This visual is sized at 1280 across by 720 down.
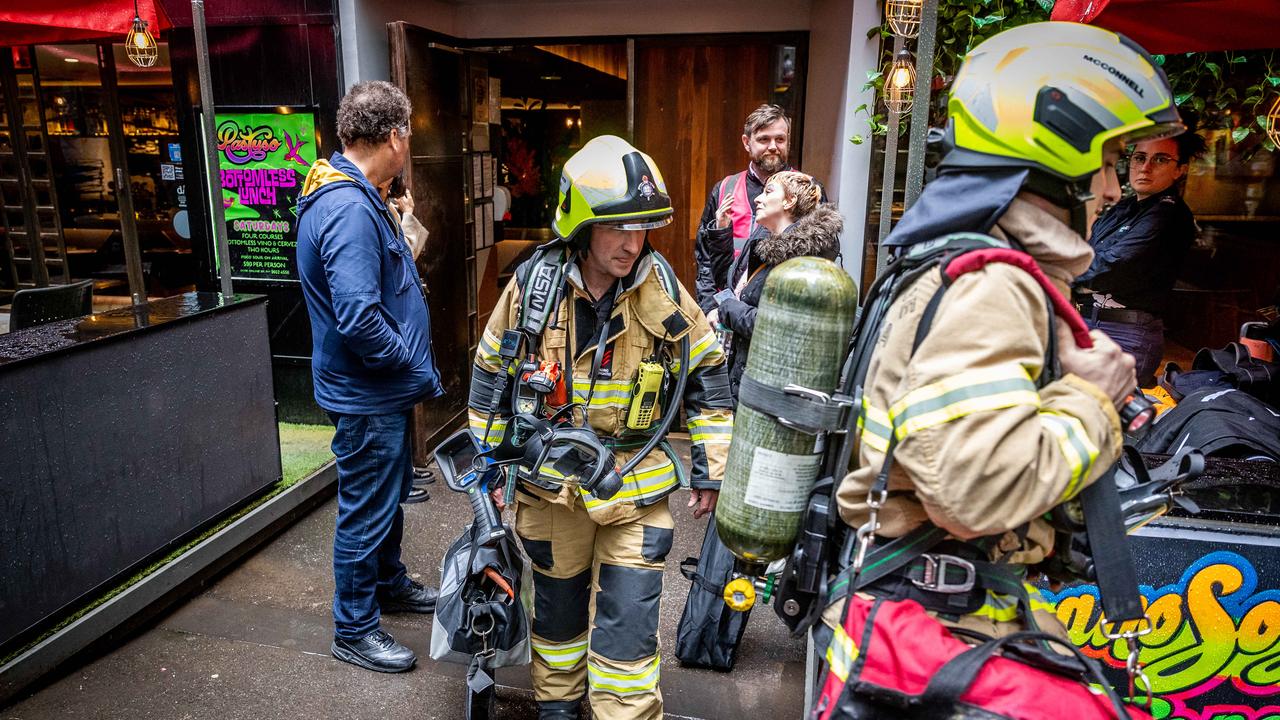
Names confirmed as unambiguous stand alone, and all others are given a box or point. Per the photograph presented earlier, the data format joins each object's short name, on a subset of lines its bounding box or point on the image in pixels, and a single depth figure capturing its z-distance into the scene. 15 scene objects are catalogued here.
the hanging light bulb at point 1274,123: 3.78
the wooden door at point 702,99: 5.72
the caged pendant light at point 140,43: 4.55
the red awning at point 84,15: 4.67
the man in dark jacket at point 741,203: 4.47
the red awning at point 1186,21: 3.01
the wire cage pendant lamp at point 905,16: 3.29
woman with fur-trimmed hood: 3.52
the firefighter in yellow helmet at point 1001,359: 1.49
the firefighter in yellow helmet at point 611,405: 2.62
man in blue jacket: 3.19
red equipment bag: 1.47
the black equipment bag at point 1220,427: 3.01
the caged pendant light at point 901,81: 3.40
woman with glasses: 4.21
